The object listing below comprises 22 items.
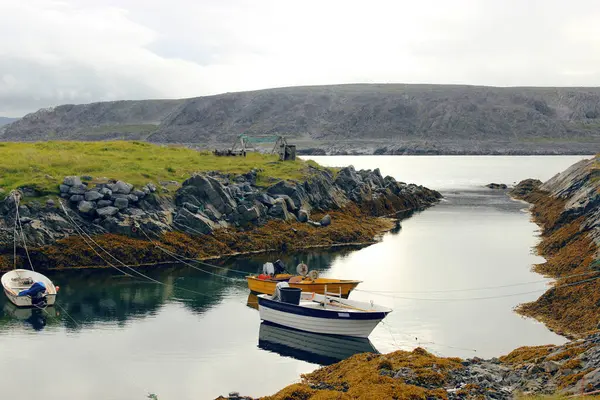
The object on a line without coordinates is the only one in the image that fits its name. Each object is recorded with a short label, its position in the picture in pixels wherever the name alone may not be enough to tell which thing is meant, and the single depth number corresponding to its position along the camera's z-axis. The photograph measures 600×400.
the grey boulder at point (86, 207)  51.66
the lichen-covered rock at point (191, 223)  54.72
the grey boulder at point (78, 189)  53.12
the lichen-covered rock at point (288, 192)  66.62
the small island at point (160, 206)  50.09
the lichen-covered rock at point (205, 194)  58.16
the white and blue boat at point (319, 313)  33.28
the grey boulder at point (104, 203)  52.75
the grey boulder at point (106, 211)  51.72
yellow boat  39.81
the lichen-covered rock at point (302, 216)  63.91
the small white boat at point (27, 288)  39.12
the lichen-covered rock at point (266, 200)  62.78
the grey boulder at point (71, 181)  53.91
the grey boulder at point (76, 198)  52.56
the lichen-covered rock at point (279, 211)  61.69
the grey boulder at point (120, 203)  53.06
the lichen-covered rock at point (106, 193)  53.66
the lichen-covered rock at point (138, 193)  54.91
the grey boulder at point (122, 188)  54.34
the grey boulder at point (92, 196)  52.78
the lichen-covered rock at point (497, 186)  127.50
